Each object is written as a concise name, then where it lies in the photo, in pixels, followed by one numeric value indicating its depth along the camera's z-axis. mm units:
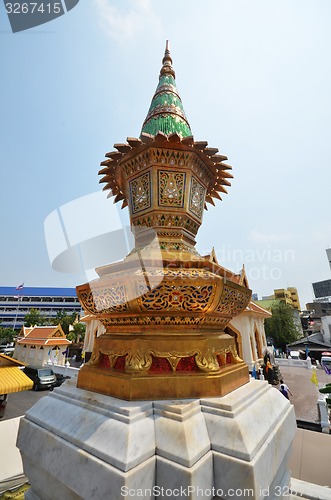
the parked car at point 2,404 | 11525
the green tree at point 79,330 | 37266
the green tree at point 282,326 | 33000
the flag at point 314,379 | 11430
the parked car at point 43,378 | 16895
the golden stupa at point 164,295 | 1652
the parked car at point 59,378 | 17602
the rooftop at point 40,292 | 70812
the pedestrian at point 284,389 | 11422
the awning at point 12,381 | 5629
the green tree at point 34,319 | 40688
